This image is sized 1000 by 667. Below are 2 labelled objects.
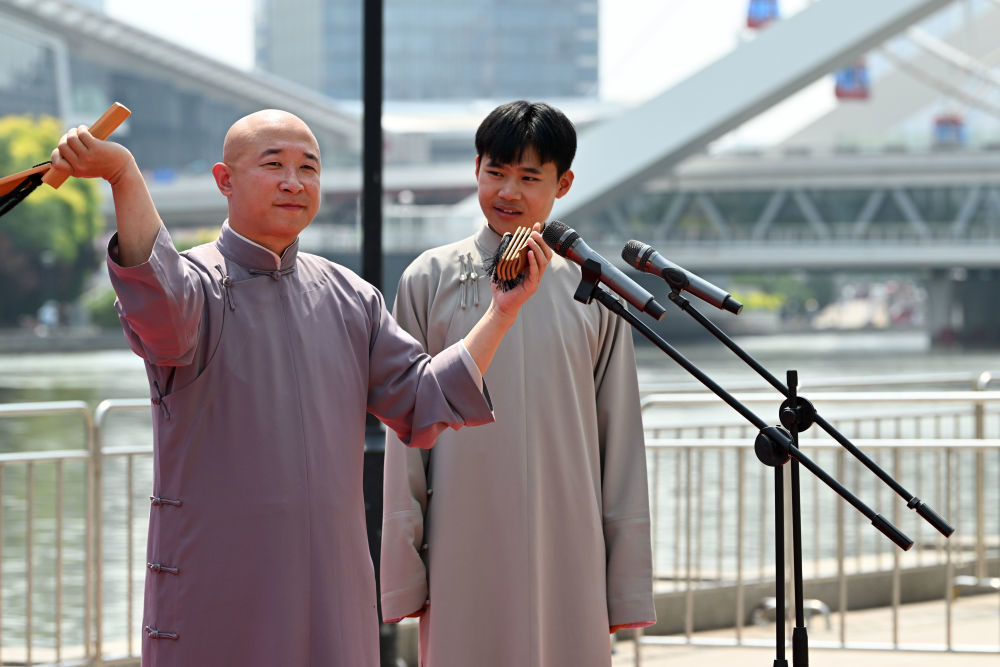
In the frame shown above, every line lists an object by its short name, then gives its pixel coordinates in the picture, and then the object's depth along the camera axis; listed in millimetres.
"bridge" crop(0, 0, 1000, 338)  78625
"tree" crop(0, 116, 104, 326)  82812
